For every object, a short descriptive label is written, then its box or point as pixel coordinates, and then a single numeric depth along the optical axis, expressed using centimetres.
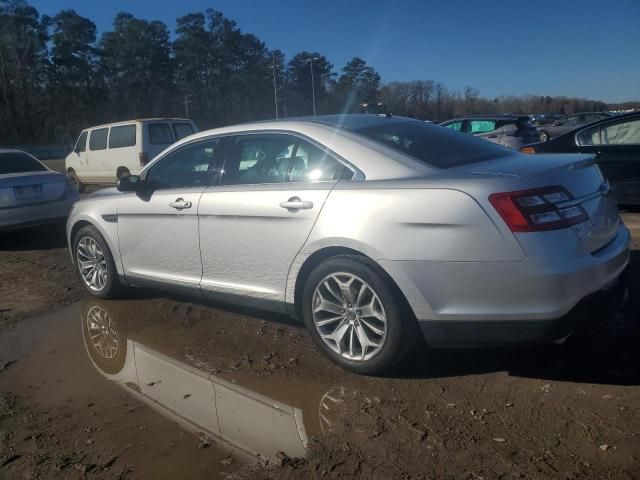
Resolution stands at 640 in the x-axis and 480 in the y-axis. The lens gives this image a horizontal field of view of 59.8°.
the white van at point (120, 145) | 1349
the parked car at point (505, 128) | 1432
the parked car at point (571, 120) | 2372
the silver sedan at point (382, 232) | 274
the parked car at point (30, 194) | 760
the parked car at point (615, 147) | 694
